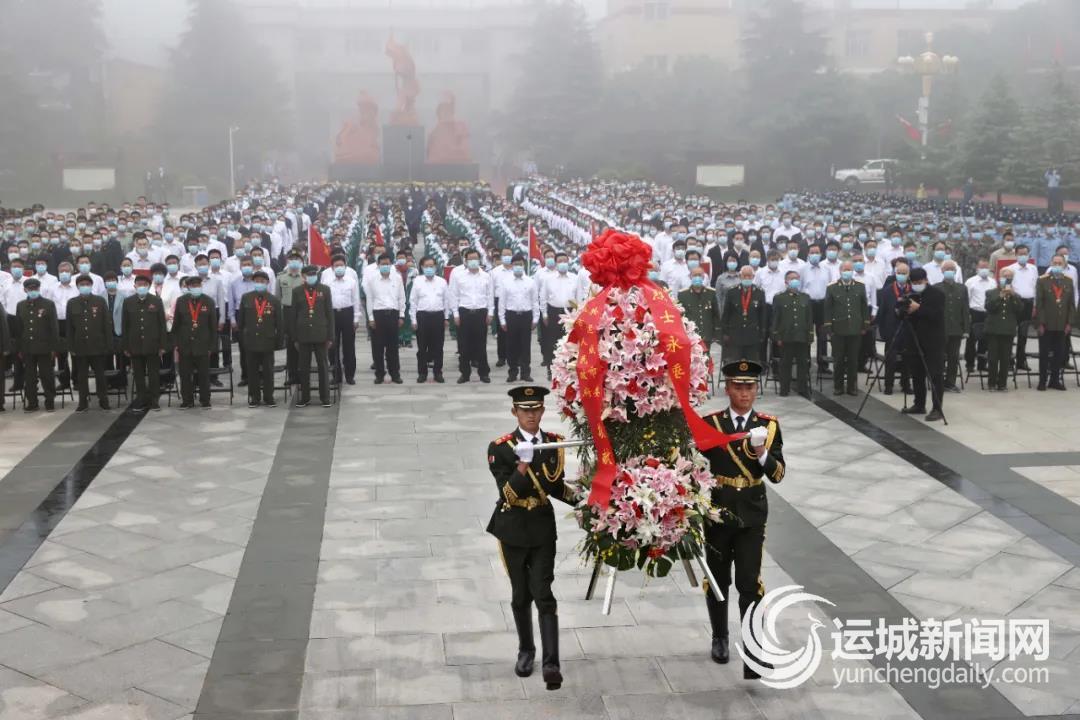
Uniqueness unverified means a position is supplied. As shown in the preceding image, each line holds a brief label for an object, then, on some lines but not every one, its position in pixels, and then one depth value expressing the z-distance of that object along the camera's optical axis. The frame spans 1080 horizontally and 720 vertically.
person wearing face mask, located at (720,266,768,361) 14.98
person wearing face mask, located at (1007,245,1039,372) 16.44
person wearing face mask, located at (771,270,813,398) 14.77
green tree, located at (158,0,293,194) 70.12
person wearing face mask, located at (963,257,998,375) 16.04
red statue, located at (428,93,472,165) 68.44
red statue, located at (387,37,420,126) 69.06
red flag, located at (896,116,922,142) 53.05
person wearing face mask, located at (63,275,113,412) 14.09
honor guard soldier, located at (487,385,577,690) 6.68
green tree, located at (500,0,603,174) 70.56
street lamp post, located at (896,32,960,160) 55.16
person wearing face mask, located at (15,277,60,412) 14.13
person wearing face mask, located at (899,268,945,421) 13.69
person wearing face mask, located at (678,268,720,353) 14.93
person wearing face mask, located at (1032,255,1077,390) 15.15
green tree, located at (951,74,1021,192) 44.47
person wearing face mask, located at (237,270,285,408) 14.23
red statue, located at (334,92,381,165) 67.44
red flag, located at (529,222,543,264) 18.31
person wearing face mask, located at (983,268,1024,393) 15.10
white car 59.34
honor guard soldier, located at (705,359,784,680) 6.85
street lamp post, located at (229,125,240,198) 63.39
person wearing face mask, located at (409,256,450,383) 15.91
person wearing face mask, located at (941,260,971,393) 14.95
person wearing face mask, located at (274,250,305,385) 15.13
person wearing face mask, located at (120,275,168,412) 14.12
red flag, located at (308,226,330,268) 16.83
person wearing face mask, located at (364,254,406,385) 15.73
